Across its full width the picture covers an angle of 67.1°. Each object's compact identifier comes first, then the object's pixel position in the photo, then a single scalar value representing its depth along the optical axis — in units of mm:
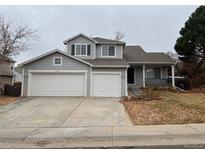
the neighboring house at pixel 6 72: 21246
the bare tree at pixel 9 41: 14271
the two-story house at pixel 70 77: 13433
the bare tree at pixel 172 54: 30690
